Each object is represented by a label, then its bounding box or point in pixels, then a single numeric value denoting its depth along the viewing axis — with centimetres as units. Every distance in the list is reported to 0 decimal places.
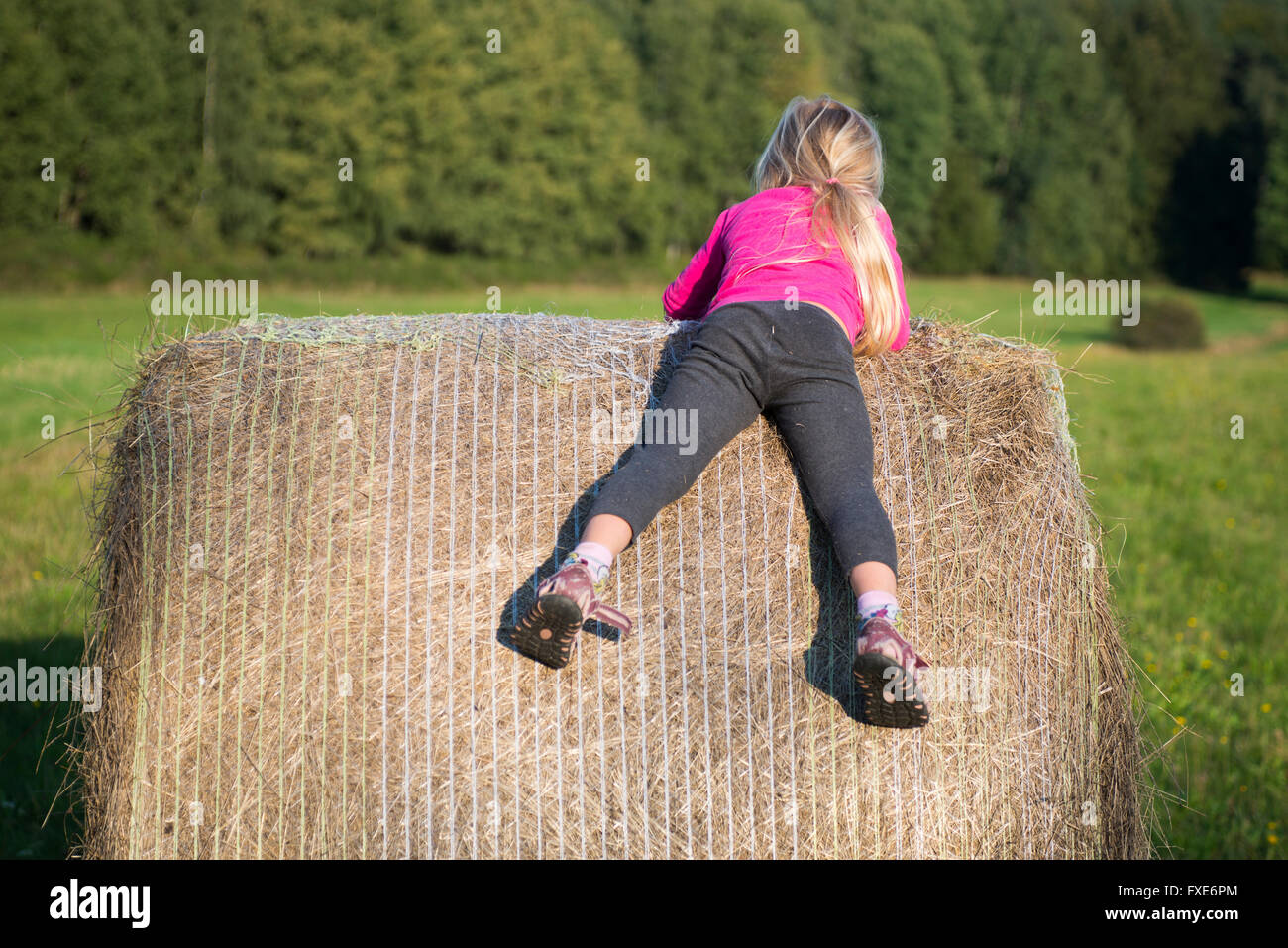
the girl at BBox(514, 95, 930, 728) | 328
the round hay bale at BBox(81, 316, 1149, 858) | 341
